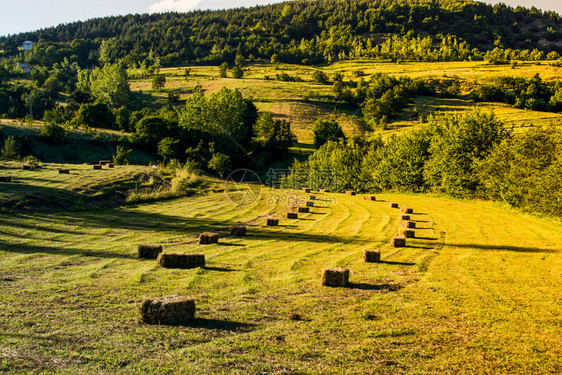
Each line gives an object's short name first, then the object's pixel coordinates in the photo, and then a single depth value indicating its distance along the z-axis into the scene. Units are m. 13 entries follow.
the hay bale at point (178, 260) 11.10
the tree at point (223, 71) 164.80
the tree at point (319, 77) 153.50
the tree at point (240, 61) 189.23
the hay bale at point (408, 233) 18.72
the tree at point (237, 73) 163.50
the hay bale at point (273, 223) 20.89
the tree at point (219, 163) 65.12
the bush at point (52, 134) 58.97
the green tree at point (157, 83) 138.75
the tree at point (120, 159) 43.72
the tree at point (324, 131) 98.38
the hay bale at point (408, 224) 21.38
